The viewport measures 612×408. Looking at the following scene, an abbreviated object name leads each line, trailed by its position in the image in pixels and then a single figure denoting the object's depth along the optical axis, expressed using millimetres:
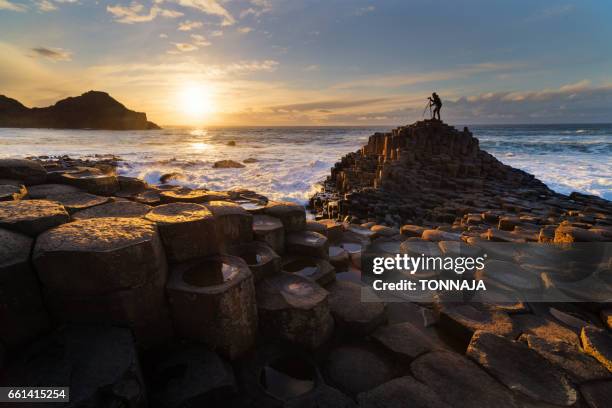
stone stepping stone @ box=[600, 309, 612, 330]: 3539
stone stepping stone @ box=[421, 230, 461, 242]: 5699
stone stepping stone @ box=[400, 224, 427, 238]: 6521
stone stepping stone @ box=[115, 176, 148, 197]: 4877
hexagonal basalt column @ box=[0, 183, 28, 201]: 3102
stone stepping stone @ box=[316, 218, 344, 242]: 6035
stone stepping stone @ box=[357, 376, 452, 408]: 2334
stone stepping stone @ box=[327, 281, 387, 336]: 3314
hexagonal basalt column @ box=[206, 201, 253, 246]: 3767
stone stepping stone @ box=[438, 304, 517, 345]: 3314
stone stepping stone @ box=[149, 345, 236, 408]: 2203
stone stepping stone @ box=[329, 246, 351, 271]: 5078
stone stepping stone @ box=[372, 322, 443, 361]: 2943
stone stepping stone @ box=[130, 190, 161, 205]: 4225
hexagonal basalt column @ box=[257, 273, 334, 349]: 3031
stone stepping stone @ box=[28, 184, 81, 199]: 3670
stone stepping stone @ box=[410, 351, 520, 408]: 2387
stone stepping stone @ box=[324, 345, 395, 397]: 2695
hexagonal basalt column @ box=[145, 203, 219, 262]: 2852
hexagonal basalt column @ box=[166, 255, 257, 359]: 2559
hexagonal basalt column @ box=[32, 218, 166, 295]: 2111
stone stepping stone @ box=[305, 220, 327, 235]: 5461
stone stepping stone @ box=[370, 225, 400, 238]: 6692
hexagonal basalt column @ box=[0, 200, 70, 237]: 2381
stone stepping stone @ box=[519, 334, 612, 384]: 2682
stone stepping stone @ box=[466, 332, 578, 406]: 2480
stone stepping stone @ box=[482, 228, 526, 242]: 5340
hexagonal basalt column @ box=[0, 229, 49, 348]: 2012
